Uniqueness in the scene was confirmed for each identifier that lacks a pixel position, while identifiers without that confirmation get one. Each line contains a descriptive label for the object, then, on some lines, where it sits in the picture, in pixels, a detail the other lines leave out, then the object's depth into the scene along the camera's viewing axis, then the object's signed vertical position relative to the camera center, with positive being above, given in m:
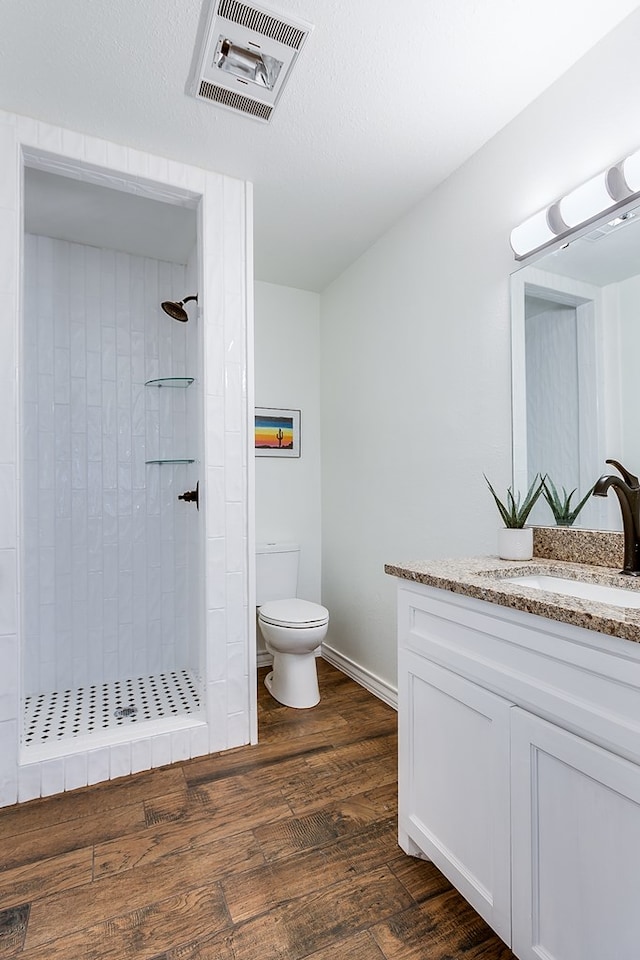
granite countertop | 0.90 -0.24
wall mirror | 1.44 +0.38
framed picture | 3.13 +0.34
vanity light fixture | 1.38 +0.82
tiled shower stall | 1.83 +0.00
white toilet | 2.41 -0.76
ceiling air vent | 1.41 +1.29
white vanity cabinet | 0.89 -0.61
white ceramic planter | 1.62 -0.19
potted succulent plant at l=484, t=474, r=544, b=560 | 1.62 -0.16
